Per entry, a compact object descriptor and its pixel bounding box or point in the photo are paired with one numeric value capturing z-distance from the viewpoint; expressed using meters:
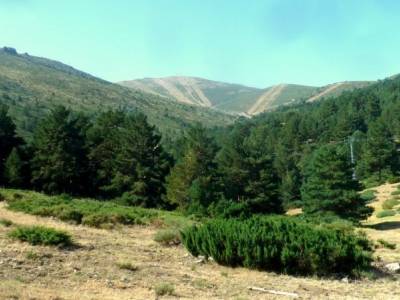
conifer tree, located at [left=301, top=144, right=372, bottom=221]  41.07
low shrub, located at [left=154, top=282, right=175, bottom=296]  11.98
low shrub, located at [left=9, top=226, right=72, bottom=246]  16.30
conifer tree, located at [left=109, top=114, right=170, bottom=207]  48.56
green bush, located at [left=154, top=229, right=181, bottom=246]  20.73
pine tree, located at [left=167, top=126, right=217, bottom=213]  43.12
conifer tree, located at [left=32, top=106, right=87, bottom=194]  47.22
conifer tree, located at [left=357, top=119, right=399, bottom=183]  73.56
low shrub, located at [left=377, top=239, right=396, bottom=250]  24.77
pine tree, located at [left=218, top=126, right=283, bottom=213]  47.34
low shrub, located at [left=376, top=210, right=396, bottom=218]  46.85
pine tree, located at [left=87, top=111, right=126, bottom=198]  51.03
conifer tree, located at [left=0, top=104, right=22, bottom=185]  49.84
